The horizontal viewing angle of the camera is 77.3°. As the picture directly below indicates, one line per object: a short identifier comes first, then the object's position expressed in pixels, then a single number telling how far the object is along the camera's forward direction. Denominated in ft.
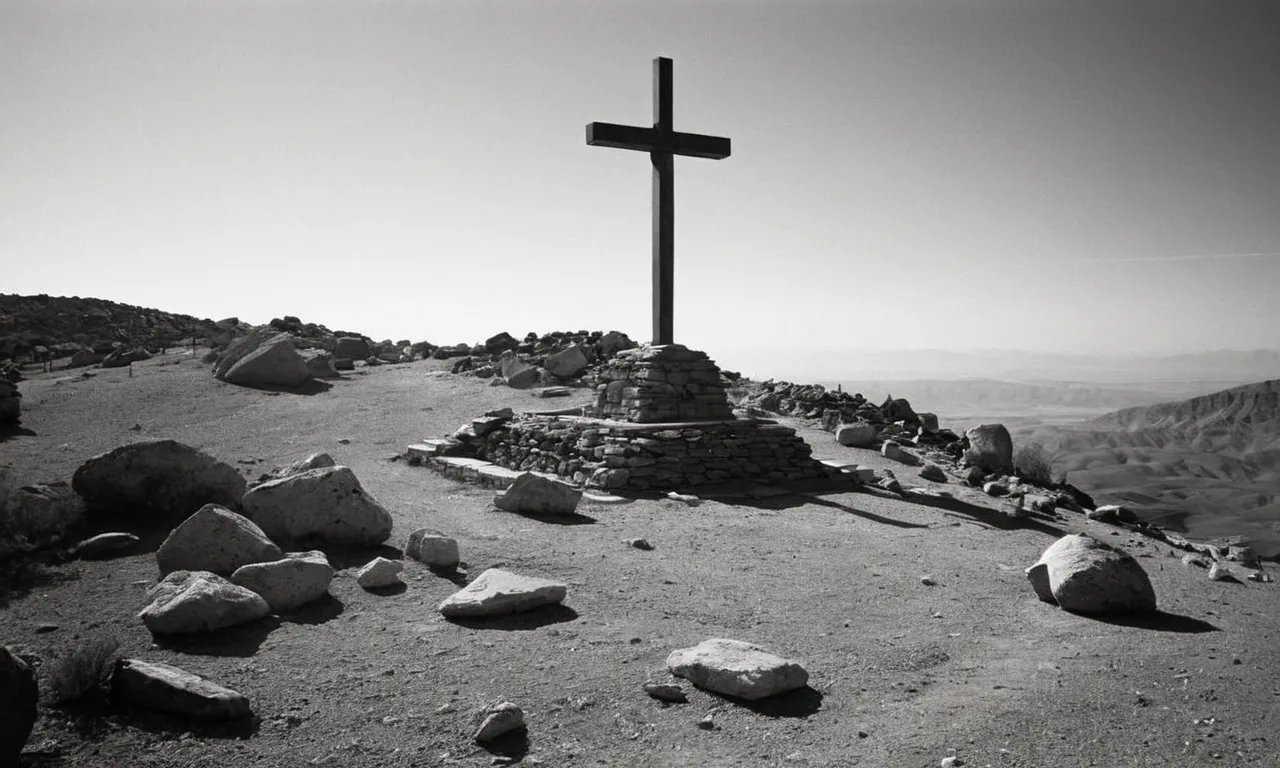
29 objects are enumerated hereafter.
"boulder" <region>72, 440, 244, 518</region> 22.77
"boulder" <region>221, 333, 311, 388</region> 66.54
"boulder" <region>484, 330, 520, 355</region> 80.94
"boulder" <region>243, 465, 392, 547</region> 21.86
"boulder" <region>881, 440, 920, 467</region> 43.86
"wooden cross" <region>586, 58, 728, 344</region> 38.14
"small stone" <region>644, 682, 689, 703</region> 13.35
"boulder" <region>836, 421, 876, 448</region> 46.75
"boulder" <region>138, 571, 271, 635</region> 15.19
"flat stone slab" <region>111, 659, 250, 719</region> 12.06
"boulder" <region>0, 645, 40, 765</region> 10.56
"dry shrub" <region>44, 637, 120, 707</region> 12.24
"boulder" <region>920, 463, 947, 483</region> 39.88
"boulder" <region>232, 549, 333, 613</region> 17.06
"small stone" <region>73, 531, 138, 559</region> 20.29
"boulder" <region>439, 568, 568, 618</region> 17.04
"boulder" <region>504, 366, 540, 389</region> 64.18
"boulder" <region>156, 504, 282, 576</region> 18.44
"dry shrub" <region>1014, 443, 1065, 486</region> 43.09
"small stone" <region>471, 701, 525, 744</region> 11.87
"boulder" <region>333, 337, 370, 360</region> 85.10
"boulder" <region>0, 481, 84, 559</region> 19.75
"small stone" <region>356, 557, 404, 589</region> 18.81
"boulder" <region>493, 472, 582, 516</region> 28.43
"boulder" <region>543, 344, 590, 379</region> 65.77
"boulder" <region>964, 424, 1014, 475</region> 43.89
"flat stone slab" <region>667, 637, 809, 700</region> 13.30
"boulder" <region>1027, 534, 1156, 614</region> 18.66
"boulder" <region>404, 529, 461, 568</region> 20.71
